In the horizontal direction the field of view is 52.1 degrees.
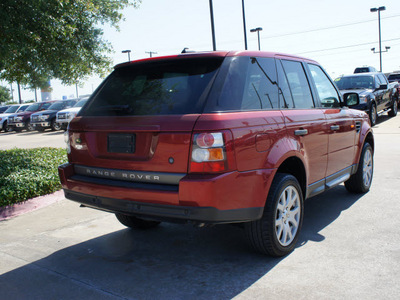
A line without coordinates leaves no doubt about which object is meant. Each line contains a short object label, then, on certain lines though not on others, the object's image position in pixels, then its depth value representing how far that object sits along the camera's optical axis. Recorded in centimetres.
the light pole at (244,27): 2545
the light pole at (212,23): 1880
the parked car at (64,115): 2120
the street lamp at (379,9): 3700
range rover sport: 306
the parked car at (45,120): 2222
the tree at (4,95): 8725
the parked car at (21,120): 2469
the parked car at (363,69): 2038
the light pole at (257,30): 3619
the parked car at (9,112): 2583
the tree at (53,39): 751
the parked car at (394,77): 2841
